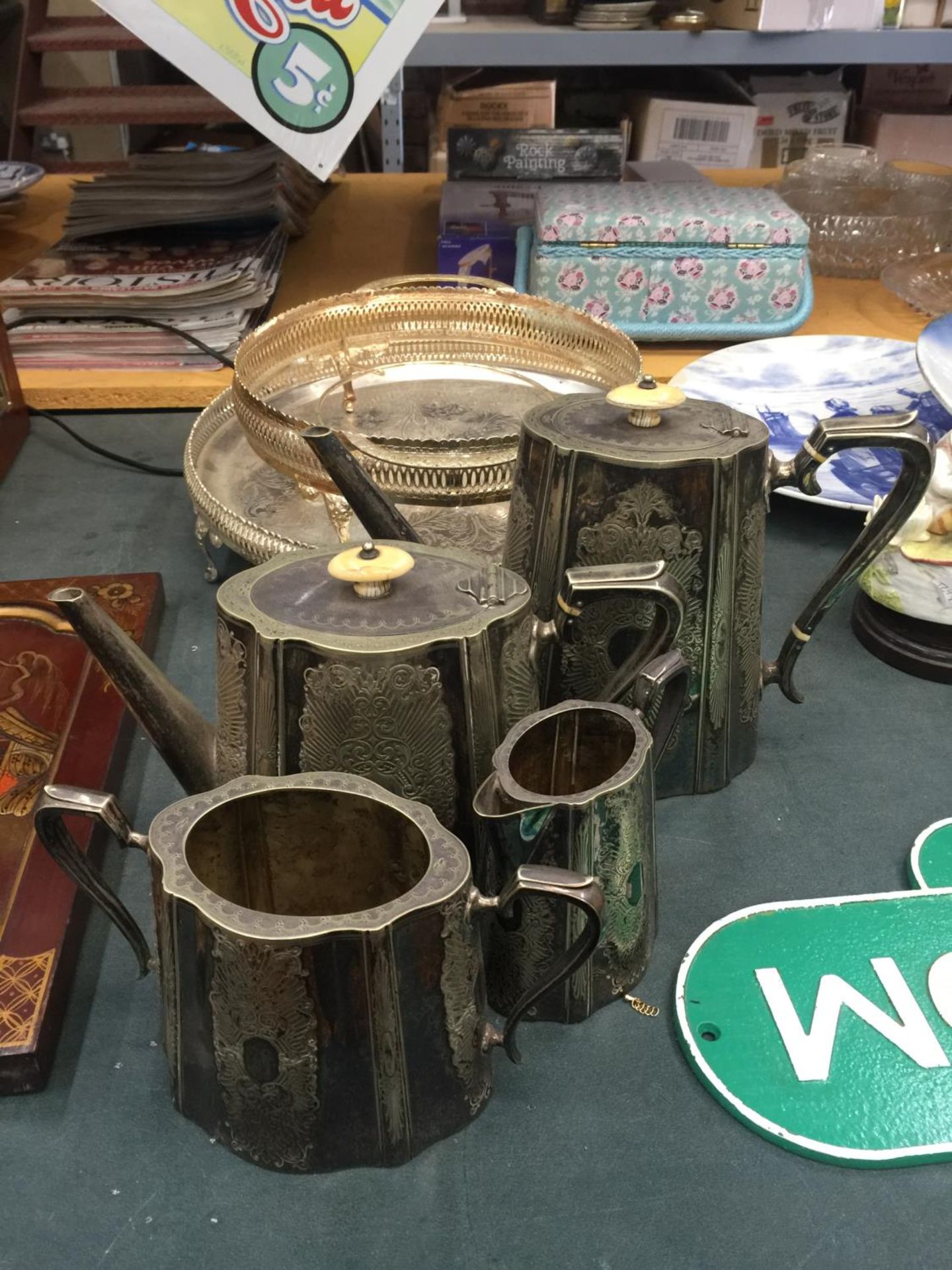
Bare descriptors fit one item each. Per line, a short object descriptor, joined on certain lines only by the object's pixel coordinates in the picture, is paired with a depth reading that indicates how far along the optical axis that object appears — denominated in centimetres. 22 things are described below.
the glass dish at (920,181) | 147
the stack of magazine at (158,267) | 119
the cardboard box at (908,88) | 190
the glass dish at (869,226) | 146
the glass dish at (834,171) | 149
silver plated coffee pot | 59
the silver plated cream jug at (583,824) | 49
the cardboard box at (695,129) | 176
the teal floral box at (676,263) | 116
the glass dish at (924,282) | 134
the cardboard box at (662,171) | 142
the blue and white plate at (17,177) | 150
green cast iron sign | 49
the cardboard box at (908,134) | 182
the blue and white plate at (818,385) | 102
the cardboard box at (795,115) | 186
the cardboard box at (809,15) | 112
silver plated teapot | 48
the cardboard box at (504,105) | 149
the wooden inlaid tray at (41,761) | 52
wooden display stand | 80
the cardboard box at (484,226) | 132
